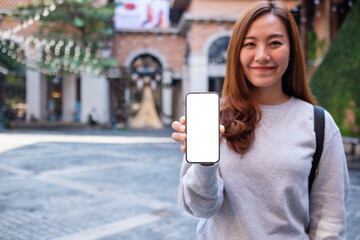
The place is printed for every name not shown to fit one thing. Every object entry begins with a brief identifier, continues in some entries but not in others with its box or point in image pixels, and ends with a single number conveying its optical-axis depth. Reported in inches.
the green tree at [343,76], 348.2
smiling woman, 50.6
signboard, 898.7
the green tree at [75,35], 713.6
